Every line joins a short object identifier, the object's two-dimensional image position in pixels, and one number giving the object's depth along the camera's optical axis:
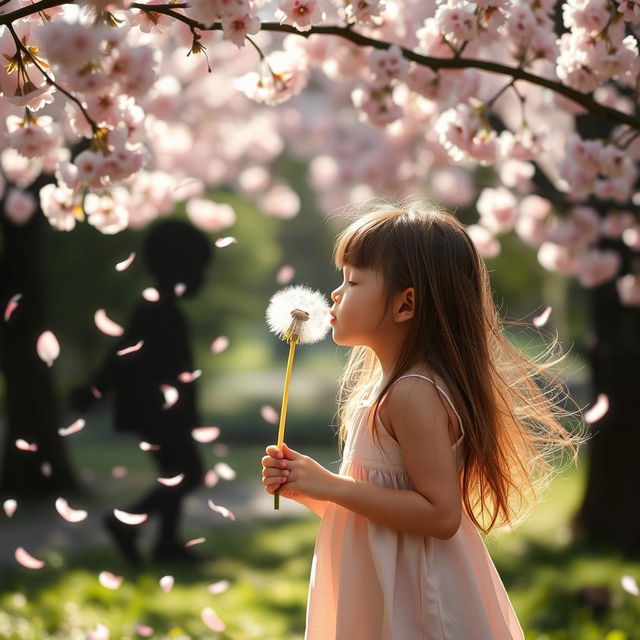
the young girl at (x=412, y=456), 1.96
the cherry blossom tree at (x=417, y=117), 2.17
